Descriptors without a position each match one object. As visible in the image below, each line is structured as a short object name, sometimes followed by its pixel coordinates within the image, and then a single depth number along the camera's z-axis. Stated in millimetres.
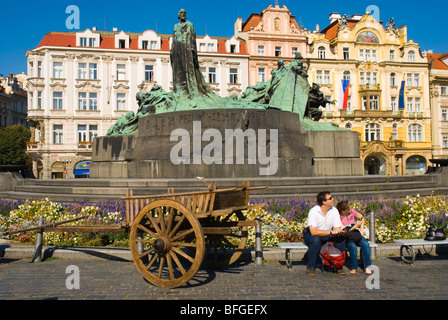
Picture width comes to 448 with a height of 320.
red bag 5895
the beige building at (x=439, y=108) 49906
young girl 5953
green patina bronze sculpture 15156
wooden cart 5035
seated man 5926
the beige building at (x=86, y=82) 41656
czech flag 45031
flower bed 7578
